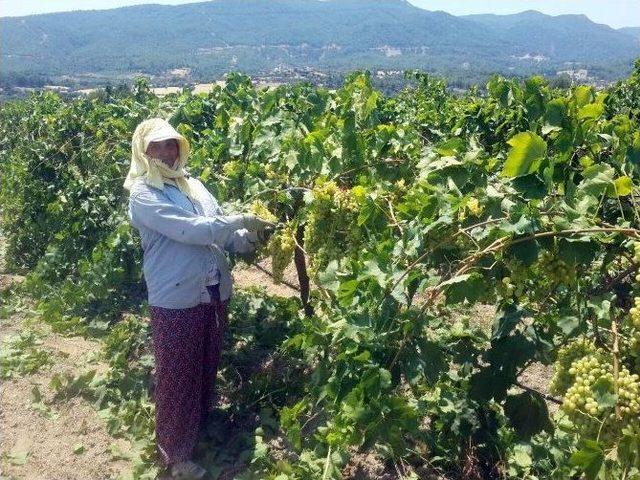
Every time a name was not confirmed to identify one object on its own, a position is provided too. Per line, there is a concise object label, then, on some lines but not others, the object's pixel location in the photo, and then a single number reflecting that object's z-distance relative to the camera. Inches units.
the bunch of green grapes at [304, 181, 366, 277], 122.0
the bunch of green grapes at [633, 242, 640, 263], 71.2
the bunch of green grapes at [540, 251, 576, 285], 86.0
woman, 140.0
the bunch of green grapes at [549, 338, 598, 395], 83.5
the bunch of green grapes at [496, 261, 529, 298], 87.7
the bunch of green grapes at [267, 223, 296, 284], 137.6
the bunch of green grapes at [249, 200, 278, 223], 142.5
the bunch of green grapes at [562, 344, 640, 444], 70.8
